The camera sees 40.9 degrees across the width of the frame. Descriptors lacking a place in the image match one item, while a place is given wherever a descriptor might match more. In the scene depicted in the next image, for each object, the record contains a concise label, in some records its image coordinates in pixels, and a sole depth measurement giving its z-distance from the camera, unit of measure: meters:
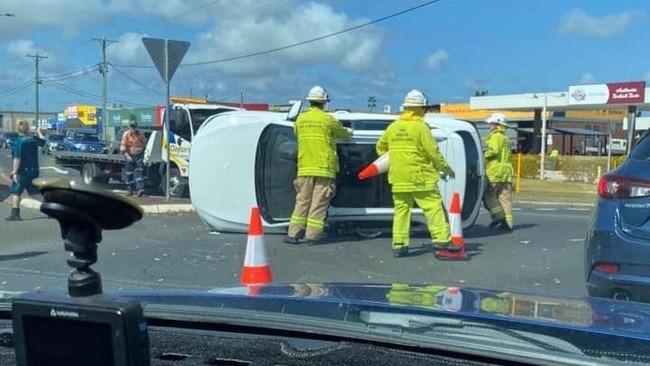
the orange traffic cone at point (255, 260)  7.61
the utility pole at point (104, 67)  64.25
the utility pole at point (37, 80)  87.94
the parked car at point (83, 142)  36.34
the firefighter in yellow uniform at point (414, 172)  9.63
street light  38.66
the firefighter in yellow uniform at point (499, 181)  12.66
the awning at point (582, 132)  68.94
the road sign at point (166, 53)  14.48
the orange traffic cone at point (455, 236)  9.88
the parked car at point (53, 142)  45.84
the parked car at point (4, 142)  66.62
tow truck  19.88
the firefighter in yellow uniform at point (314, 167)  10.31
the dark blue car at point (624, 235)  5.63
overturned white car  10.80
